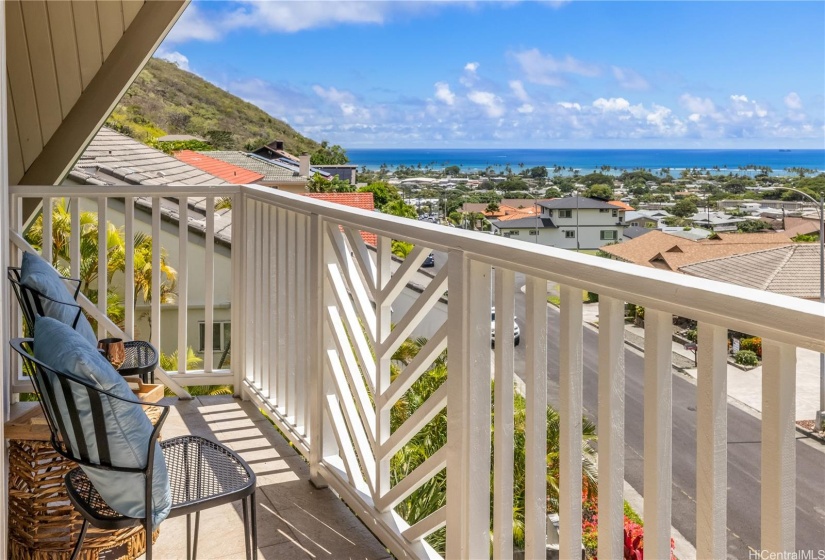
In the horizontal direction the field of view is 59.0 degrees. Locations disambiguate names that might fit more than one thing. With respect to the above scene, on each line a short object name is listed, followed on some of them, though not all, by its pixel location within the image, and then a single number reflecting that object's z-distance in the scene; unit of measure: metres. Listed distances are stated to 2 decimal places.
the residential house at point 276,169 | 22.31
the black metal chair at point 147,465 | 1.39
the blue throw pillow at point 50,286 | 1.89
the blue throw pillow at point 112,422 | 1.38
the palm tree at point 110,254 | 9.97
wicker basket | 1.95
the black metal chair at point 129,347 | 1.92
